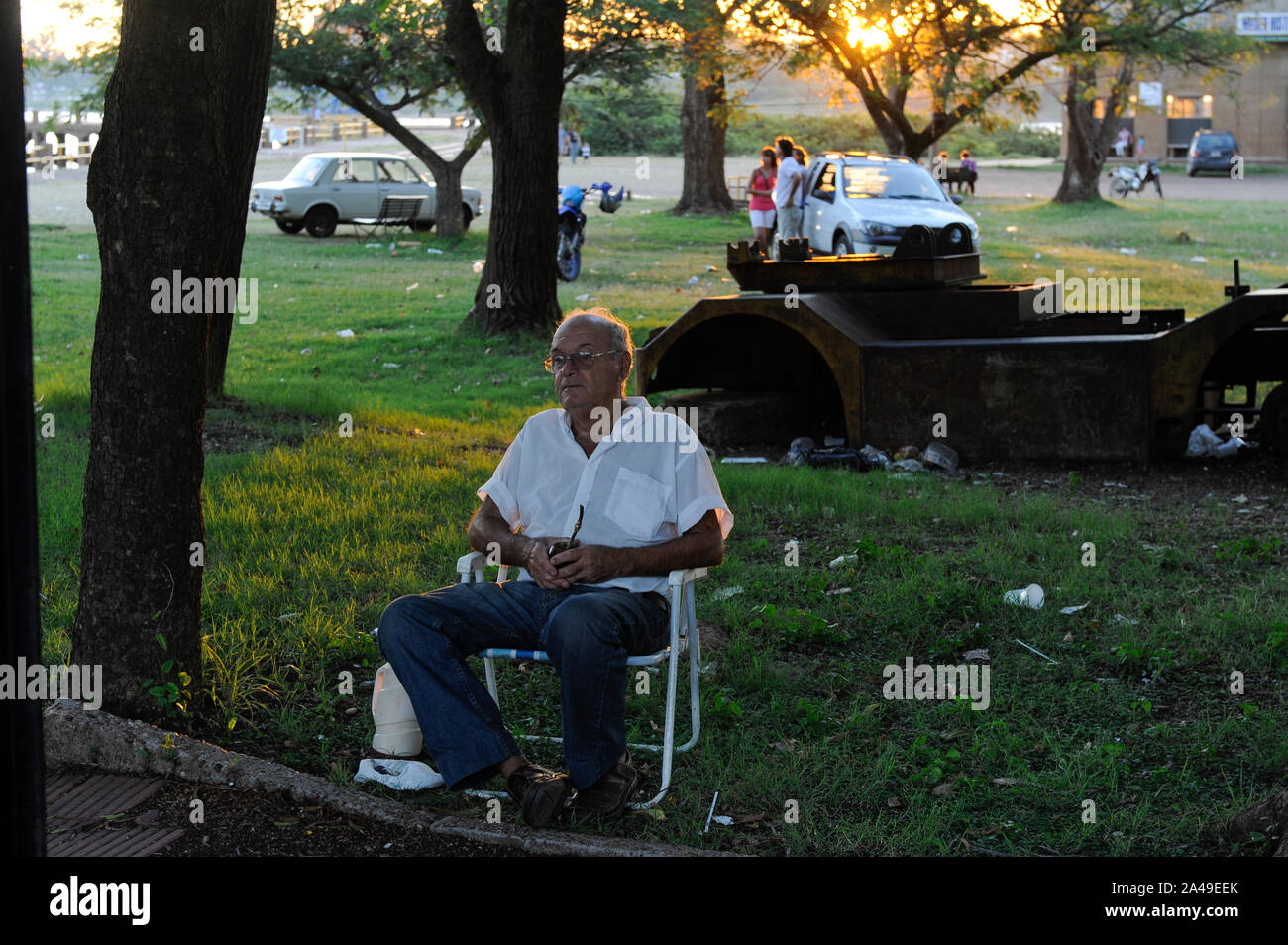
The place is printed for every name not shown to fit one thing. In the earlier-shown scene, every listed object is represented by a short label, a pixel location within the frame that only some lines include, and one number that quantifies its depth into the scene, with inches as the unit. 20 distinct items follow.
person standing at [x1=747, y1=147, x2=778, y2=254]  897.5
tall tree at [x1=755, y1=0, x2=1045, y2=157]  971.3
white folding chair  173.0
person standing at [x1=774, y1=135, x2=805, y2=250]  820.0
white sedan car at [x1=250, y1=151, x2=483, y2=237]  1133.7
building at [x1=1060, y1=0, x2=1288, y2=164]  2519.7
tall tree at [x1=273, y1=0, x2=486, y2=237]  1087.0
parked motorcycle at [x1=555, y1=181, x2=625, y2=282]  792.9
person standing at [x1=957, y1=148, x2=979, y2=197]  1637.6
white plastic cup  247.3
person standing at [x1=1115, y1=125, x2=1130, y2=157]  2461.9
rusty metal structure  354.6
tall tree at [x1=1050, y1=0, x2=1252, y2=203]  1007.0
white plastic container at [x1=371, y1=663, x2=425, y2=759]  183.6
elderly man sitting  168.9
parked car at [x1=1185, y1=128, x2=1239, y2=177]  2122.0
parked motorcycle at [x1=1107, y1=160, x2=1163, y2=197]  1738.4
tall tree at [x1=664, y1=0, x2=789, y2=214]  1014.4
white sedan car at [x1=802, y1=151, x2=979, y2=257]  779.4
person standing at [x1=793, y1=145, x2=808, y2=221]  836.6
